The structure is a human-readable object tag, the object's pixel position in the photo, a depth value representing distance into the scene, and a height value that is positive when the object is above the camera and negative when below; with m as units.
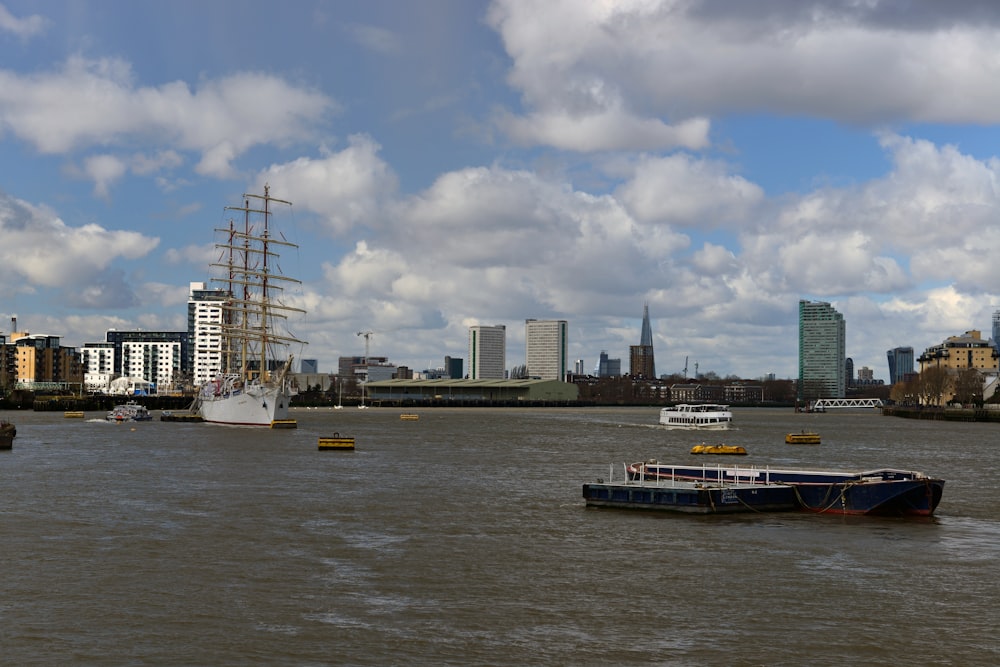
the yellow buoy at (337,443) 93.44 -4.86
